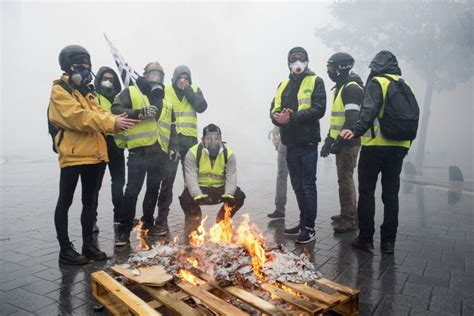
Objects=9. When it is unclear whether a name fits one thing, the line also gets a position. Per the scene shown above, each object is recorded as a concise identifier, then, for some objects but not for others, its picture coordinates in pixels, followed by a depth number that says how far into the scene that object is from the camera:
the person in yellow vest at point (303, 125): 4.57
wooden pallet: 2.39
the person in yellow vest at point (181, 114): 5.29
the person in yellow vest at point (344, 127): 5.03
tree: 13.17
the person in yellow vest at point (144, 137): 4.50
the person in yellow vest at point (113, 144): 4.99
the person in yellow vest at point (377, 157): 4.07
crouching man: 4.70
